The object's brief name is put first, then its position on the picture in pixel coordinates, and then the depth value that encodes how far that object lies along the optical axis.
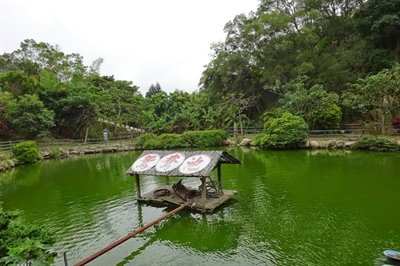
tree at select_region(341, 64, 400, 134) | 19.17
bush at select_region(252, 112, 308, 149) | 21.52
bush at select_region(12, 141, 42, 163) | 21.50
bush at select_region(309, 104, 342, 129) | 24.17
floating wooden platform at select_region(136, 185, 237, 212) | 8.68
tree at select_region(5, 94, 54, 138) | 25.00
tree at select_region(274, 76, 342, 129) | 23.38
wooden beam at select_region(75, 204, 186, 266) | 4.80
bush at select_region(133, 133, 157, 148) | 28.59
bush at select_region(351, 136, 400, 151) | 17.74
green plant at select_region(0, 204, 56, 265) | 3.50
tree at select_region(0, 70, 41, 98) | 28.83
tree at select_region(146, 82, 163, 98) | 71.50
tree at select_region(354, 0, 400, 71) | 25.16
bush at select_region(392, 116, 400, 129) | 21.33
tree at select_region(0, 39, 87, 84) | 37.28
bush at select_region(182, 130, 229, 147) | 27.41
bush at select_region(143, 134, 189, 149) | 27.42
